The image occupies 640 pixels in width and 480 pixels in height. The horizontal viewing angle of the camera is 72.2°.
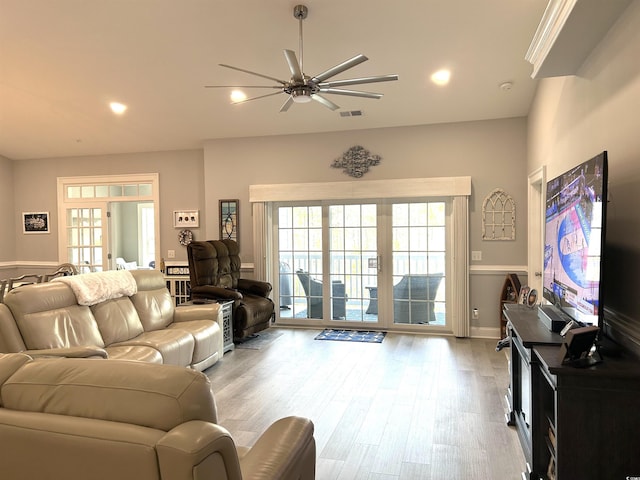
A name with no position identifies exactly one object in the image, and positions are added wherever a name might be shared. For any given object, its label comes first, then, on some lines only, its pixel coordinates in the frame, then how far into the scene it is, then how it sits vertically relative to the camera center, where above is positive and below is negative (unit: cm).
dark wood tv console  180 -78
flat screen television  202 -5
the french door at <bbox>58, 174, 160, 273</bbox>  730 +36
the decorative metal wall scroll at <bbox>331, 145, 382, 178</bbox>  592 +98
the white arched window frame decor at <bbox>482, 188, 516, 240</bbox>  545 +20
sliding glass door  587 -42
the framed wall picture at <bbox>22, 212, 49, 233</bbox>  768 +23
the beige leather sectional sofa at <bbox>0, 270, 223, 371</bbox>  309 -72
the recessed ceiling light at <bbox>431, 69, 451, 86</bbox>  456 +165
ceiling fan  308 +116
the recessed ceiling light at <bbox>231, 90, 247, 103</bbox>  518 +166
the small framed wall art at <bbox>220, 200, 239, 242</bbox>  648 +22
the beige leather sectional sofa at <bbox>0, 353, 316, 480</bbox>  104 -48
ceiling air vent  547 +151
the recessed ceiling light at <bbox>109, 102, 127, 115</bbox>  563 +166
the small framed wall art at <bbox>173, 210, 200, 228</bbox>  688 +25
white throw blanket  358 -44
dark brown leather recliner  523 -66
